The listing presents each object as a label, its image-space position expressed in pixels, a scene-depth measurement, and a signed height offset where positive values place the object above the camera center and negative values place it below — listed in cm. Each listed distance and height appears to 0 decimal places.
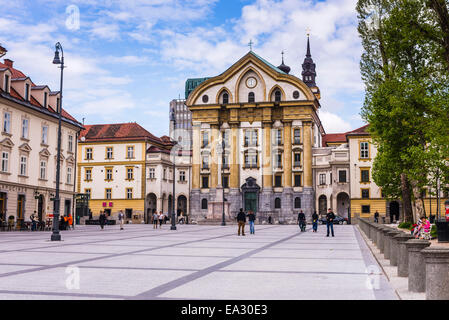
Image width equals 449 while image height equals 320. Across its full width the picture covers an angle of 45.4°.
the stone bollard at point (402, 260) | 1111 -108
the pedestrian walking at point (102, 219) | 4244 -71
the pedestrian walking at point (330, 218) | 3136 -58
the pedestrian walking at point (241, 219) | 3120 -60
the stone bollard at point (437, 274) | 752 -93
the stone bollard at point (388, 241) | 1433 -93
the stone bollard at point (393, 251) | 1329 -109
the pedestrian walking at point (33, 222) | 3828 -82
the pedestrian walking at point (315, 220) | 3619 -81
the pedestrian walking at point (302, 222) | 3844 -98
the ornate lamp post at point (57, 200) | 2468 +49
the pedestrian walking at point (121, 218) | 4334 -70
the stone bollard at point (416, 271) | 888 -105
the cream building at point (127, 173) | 7756 +533
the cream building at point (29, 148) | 3862 +489
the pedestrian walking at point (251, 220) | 3328 -69
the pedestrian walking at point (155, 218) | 4528 -75
